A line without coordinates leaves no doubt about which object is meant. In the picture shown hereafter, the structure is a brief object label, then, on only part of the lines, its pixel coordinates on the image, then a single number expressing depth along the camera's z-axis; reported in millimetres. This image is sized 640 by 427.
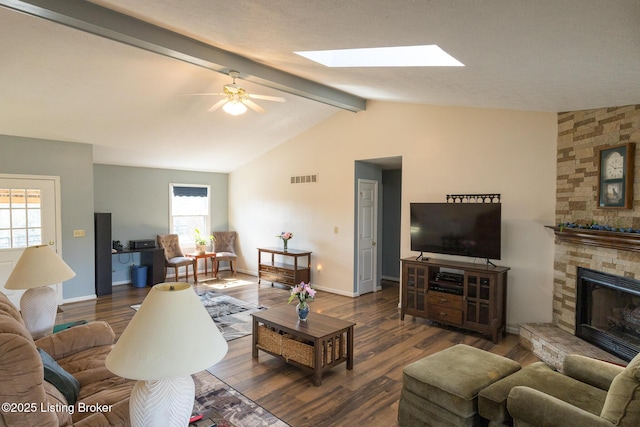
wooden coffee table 3314
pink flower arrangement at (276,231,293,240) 7031
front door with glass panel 5316
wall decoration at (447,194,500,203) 4660
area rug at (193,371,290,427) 2699
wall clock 3338
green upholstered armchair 1723
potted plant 7915
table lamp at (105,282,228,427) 1363
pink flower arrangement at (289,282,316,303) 3566
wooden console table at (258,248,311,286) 6773
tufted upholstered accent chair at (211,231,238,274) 8031
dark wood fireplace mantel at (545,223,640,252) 3156
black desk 6414
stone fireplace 3346
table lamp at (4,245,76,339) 2783
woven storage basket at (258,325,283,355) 3629
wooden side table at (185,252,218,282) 7522
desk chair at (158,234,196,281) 7272
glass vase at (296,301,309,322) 3605
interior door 6477
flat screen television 4426
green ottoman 2314
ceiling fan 3994
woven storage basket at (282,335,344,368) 3354
